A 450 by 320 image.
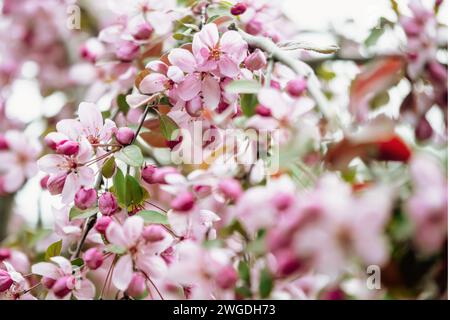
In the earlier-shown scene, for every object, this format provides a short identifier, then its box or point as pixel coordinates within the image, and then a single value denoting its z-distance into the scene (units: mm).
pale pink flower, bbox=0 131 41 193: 728
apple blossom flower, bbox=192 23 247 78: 534
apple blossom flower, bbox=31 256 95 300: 528
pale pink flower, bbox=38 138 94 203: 543
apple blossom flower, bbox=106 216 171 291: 507
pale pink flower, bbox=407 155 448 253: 407
